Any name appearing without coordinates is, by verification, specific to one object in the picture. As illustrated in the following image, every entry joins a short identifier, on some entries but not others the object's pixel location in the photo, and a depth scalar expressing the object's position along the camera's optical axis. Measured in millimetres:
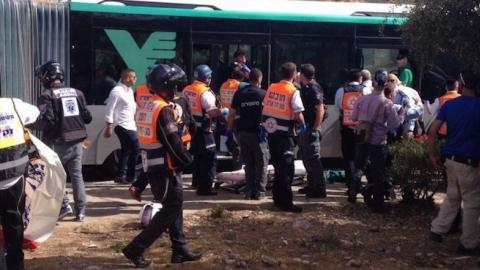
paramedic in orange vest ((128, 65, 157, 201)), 7555
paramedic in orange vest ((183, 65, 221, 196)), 10578
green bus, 12258
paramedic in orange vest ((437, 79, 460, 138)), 10052
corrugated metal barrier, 11773
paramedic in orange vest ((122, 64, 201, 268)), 6754
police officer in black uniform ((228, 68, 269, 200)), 10086
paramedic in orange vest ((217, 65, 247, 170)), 11648
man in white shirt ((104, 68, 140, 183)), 11438
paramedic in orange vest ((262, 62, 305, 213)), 9492
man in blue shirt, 7598
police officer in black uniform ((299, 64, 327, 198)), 10188
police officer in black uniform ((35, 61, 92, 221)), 8562
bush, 9031
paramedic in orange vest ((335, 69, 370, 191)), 11320
